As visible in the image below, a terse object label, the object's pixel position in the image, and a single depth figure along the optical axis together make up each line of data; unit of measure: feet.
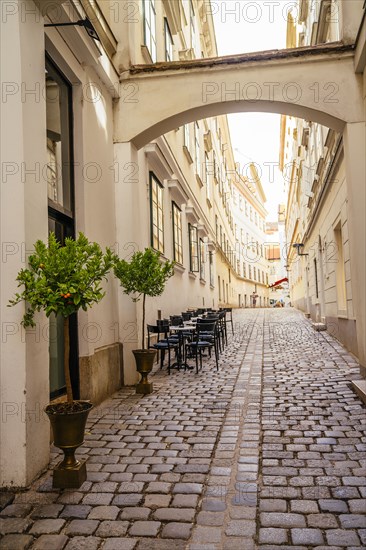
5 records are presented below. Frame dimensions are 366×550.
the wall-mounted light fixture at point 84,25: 17.33
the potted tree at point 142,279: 22.26
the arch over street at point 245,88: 24.08
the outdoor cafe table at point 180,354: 28.95
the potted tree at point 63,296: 11.69
